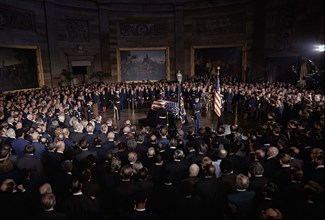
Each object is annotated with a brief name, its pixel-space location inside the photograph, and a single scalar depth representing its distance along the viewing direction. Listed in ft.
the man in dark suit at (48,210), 11.96
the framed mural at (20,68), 56.75
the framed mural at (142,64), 84.79
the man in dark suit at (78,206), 13.08
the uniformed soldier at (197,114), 41.78
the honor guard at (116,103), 55.13
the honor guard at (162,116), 44.50
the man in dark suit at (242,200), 13.48
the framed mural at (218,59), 78.59
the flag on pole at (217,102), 39.45
